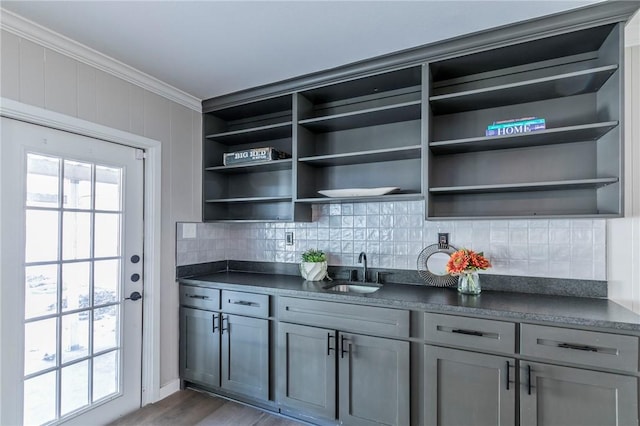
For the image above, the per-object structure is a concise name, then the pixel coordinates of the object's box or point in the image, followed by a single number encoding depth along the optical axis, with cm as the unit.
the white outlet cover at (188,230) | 286
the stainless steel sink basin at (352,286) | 251
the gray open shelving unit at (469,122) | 184
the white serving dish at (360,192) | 232
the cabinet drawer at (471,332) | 171
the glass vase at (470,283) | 211
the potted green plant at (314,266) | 262
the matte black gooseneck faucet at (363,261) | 260
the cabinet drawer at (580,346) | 149
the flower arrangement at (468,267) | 205
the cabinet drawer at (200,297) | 260
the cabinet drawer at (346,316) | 197
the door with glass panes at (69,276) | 185
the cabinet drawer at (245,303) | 239
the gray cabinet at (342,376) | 197
